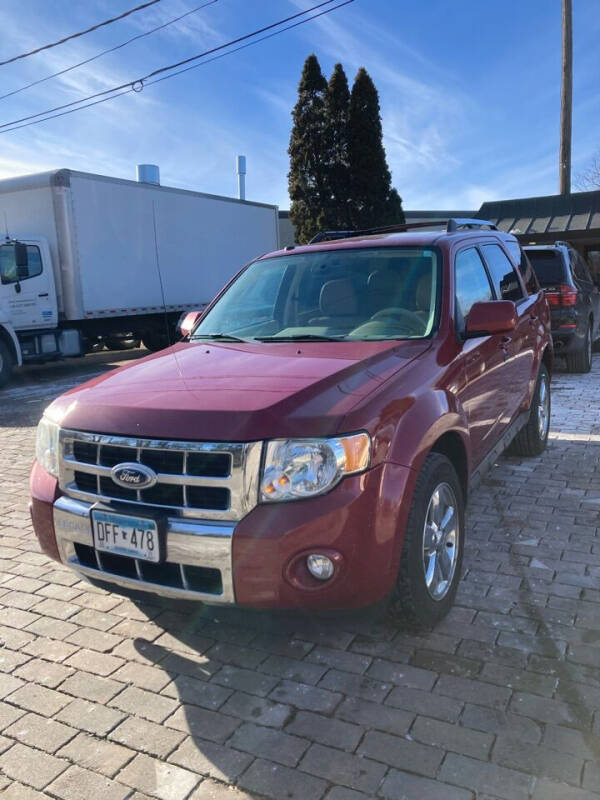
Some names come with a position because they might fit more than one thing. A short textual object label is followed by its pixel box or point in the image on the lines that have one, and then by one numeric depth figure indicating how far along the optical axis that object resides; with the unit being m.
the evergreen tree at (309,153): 20.77
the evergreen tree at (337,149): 20.64
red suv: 2.49
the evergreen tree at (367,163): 20.56
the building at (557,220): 17.70
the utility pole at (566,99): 16.62
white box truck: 12.54
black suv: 9.33
